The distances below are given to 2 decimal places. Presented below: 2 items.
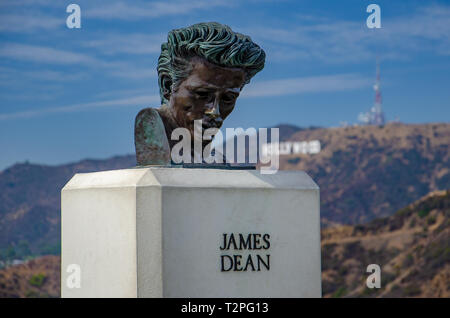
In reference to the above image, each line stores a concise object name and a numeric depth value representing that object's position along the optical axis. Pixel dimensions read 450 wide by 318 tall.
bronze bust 7.97
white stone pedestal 7.21
